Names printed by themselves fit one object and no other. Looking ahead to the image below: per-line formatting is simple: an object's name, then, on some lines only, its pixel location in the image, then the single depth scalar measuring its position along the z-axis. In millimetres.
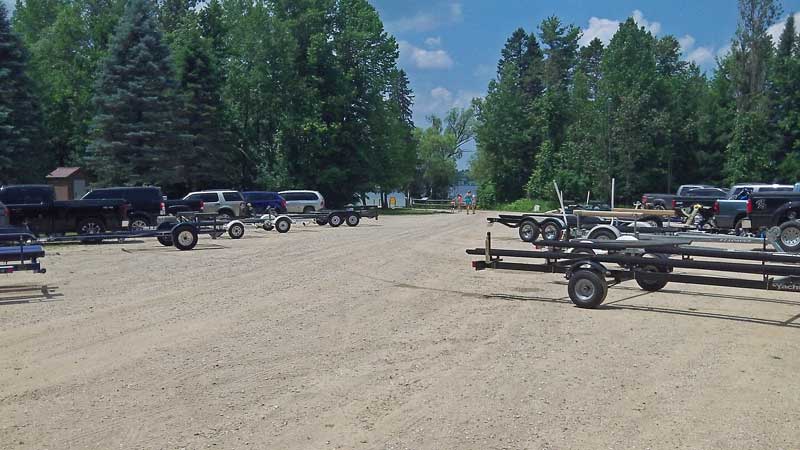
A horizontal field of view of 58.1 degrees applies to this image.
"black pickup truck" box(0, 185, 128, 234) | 23609
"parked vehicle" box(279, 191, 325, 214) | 41938
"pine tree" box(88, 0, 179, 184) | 44844
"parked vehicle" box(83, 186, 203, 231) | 28666
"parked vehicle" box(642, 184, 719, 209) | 42075
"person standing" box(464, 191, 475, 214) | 63509
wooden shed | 43594
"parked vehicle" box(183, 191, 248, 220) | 34750
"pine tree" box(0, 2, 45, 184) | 42719
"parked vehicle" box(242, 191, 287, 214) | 38000
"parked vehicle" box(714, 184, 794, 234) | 25312
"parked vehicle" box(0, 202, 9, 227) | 17406
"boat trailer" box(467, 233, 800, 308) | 10336
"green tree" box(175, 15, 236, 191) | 52000
